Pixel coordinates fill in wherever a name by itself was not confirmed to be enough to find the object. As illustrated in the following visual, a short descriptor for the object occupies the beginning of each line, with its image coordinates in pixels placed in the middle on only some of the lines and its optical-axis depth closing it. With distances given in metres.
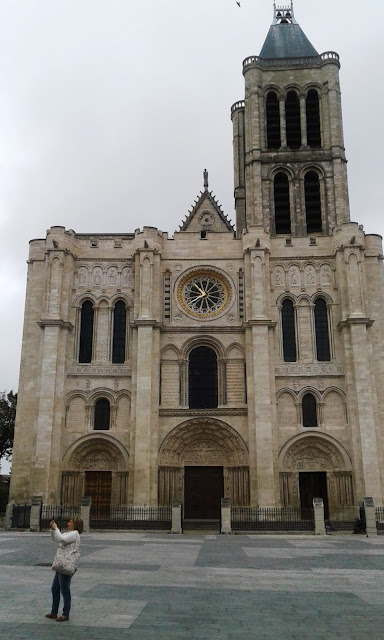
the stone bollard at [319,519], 24.31
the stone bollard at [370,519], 25.06
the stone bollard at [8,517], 26.16
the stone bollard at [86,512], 24.91
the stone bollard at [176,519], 24.98
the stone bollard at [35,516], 25.38
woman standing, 7.61
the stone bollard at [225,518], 24.47
